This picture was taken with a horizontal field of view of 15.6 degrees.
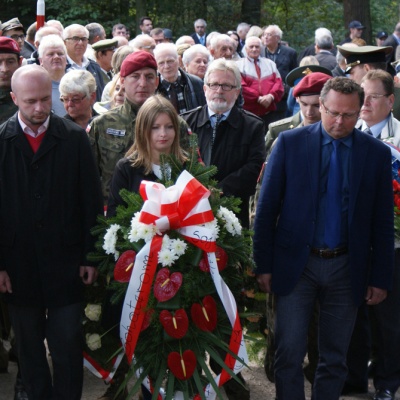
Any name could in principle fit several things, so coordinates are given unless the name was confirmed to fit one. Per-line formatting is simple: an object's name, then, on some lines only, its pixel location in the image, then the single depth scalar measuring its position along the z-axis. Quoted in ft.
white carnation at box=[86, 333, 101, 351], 30.42
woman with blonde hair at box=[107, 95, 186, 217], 29.74
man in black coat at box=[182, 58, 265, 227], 37.54
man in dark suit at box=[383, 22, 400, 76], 101.00
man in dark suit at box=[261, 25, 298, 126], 84.10
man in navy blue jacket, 28.67
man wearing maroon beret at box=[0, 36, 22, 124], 38.62
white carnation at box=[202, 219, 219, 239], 27.35
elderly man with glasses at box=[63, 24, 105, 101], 55.50
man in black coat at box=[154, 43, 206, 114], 48.09
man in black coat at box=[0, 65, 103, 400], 28.69
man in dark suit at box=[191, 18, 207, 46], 109.07
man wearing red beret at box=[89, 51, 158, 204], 34.54
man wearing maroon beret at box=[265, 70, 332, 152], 34.89
